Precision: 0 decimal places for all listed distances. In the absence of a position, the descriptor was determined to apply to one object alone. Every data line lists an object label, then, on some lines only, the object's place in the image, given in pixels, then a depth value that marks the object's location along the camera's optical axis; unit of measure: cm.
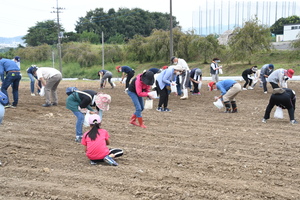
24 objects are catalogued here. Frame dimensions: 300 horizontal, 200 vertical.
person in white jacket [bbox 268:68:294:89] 1156
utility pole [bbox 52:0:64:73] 3695
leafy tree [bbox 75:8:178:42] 5512
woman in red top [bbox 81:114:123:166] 559
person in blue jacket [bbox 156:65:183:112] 1039
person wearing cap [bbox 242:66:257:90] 1569
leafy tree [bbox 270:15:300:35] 5128
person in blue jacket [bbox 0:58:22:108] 1078
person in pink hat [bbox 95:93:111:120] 688
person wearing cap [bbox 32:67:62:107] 1091
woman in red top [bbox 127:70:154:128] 805
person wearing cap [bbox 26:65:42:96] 1259
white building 4444
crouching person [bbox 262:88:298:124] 848
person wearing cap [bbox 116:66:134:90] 1464
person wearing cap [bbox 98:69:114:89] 1712
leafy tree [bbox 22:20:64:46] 5297
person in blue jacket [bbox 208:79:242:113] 1016
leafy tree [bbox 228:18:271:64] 2758
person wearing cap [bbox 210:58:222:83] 1592
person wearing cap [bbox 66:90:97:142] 682
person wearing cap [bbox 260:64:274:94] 1487
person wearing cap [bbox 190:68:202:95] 1436
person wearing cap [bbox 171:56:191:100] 1366
